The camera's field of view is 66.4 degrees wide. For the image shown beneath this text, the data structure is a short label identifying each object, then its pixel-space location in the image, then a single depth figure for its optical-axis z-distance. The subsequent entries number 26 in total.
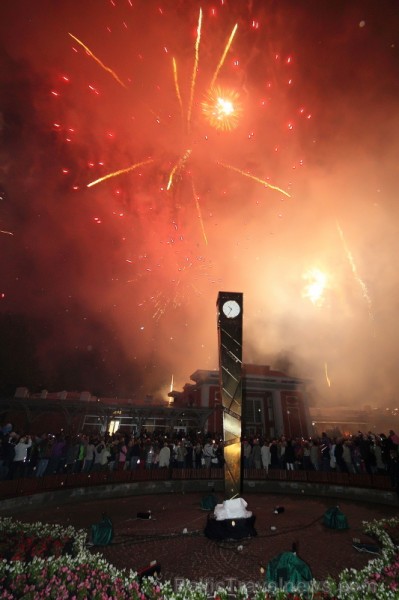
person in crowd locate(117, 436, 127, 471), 16.98
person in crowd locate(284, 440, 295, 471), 17.19
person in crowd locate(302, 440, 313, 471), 17.31
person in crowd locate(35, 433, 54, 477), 14.25
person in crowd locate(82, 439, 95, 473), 15.77
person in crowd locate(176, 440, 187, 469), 17.70
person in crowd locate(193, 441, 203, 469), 18.06
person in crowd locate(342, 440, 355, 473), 15.73
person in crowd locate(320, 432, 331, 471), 16.92
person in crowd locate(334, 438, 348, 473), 16.02
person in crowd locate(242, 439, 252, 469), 17.95
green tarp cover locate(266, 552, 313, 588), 5.42
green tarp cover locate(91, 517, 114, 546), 8.21
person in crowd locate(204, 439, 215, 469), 18.06
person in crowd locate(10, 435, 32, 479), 13.38
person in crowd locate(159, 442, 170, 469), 17.11
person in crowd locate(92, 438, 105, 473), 16.25
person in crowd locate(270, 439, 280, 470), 17.67
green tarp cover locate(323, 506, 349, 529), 9.22
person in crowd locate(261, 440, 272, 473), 17.66
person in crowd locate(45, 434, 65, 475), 14.58
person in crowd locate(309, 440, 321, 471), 17.03
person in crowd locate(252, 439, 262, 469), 17.81
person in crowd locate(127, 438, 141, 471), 16.98
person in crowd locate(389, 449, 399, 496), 12.80
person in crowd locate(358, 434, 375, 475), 15.13
